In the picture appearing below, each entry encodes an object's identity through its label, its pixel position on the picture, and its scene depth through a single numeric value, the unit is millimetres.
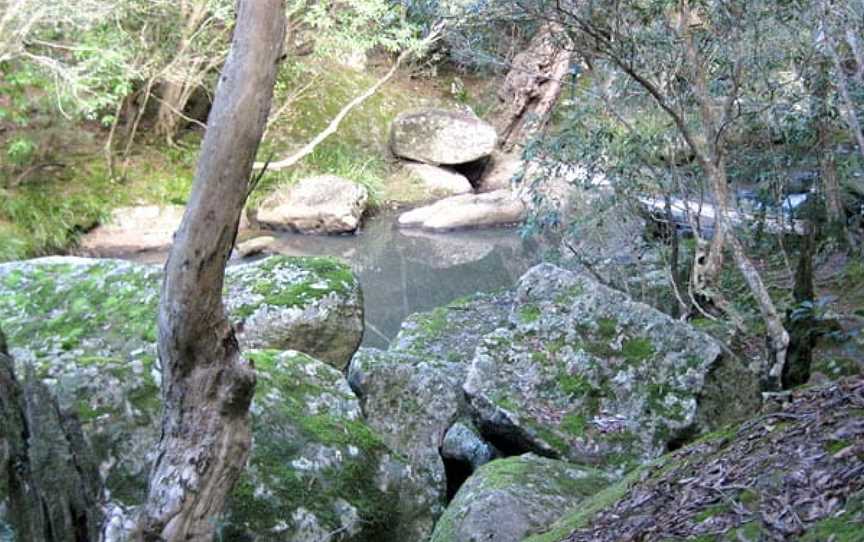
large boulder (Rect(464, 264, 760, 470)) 5430
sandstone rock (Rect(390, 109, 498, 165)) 21031
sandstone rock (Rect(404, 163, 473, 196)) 20484
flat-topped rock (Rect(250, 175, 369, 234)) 17875
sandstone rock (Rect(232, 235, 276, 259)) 15578
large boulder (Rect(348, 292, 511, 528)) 5816
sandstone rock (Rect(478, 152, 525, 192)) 21109
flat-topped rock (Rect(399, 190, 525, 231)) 18234
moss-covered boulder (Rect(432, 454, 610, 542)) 3793
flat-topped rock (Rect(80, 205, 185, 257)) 16047
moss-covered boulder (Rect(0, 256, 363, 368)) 5344
